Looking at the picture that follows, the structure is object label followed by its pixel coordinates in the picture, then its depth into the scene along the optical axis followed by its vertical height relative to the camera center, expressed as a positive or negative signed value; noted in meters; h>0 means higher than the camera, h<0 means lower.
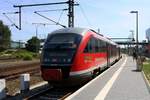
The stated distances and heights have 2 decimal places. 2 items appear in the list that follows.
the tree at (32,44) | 109.47 +2.26
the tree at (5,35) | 119.88 +5.35
